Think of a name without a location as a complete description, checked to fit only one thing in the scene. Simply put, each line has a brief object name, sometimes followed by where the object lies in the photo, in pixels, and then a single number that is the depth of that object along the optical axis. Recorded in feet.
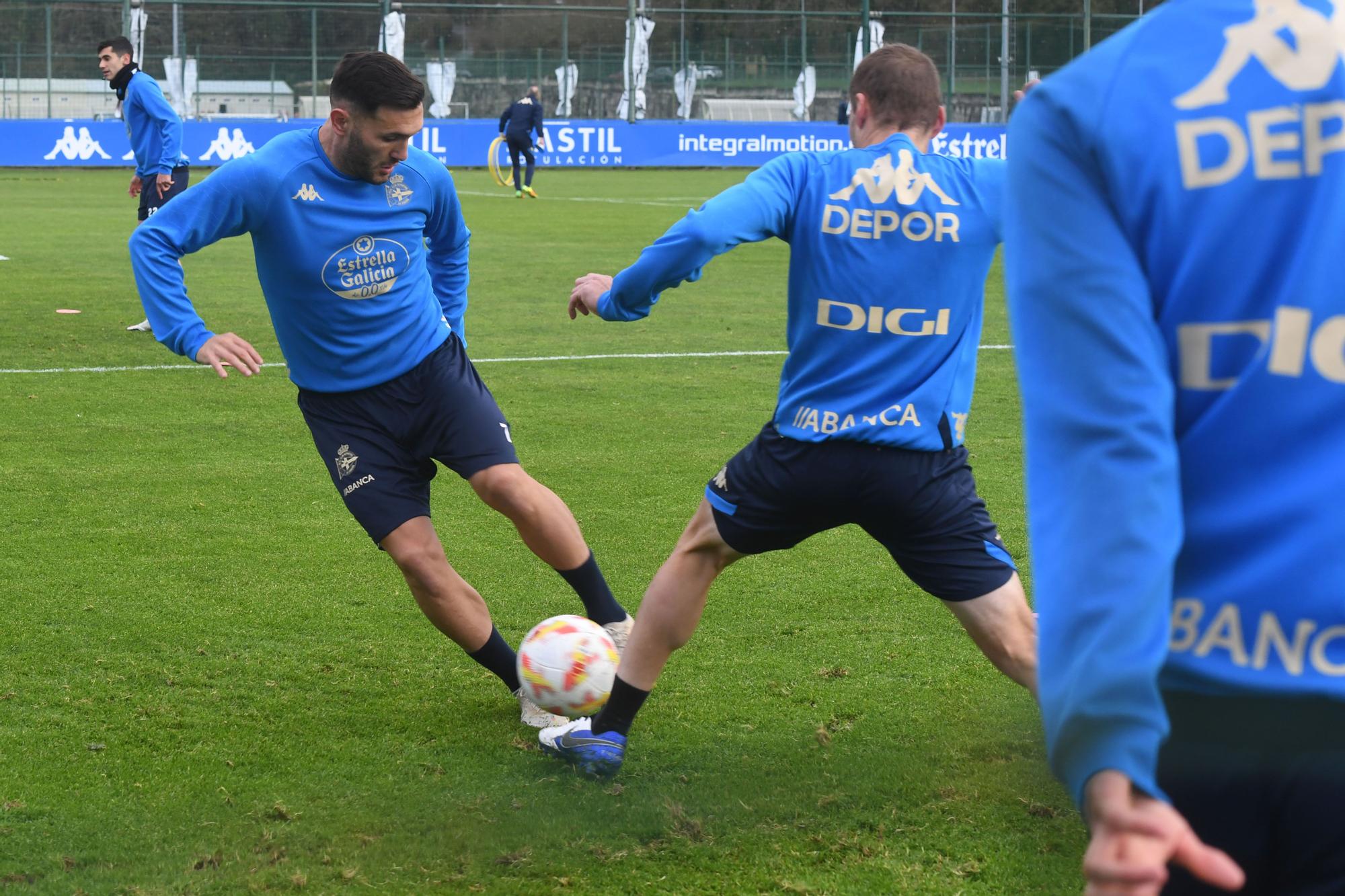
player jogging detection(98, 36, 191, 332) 40.70
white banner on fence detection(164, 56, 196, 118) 124.26
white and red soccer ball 14.17
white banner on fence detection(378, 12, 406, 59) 127.13
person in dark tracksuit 97.60
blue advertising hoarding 112.37
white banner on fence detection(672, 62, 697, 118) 140.15
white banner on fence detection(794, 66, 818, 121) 144.05
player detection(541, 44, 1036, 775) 11.60
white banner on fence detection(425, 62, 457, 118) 131.34
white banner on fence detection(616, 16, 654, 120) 131.95
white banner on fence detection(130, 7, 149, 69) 121.19
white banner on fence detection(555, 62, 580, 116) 136.46
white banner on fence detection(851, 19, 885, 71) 142.00
